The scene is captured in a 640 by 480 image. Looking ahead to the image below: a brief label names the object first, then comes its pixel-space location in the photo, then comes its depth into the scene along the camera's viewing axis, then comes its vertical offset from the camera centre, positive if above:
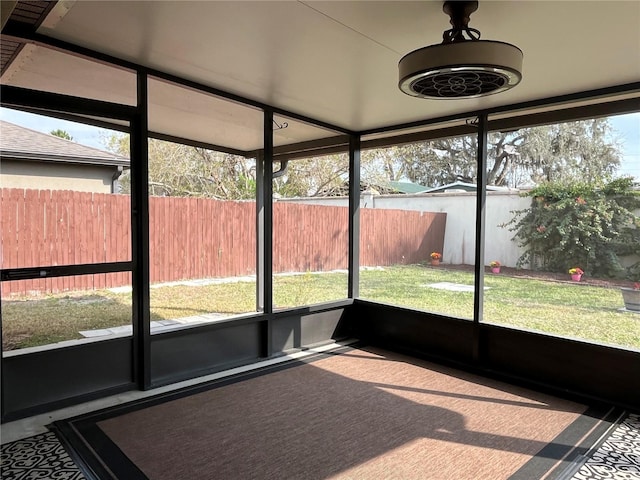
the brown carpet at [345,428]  2.21 -1.27
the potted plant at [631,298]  5.86 -0.99
